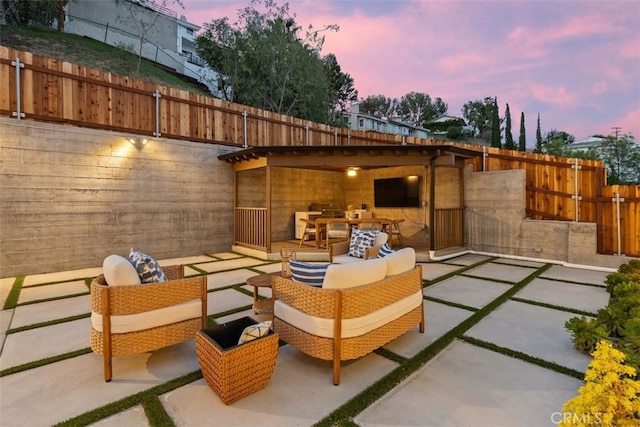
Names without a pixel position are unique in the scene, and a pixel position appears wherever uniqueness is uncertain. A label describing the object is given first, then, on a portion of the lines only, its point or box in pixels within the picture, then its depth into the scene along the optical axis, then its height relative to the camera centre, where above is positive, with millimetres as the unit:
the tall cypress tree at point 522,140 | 24734 +5556
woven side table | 1871 -1029
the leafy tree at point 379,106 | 36344 +12841
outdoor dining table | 7160 -351
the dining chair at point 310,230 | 7576 -619
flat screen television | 9242 +488
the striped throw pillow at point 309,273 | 2453 -551
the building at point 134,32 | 18797 +12105
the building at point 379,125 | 26188 +8436
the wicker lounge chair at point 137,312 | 2223 -808
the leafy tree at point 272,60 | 15070 +7734
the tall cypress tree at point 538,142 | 26559 +6065
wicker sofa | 2217 -837
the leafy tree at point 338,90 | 20531 +9908
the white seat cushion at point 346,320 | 2234 -912
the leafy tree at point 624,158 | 19266 +3109
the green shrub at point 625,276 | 4219 -1056
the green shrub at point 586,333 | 2574 -1140
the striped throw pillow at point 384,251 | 3457 -522
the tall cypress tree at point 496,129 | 23250 +6187
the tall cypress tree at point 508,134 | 24469 +6014
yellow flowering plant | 1180 -795
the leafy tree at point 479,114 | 34156 +11049
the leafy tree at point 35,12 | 15836 +11520
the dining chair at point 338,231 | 7634 -629
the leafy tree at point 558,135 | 33684 +8209
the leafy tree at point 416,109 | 38531 +12836
